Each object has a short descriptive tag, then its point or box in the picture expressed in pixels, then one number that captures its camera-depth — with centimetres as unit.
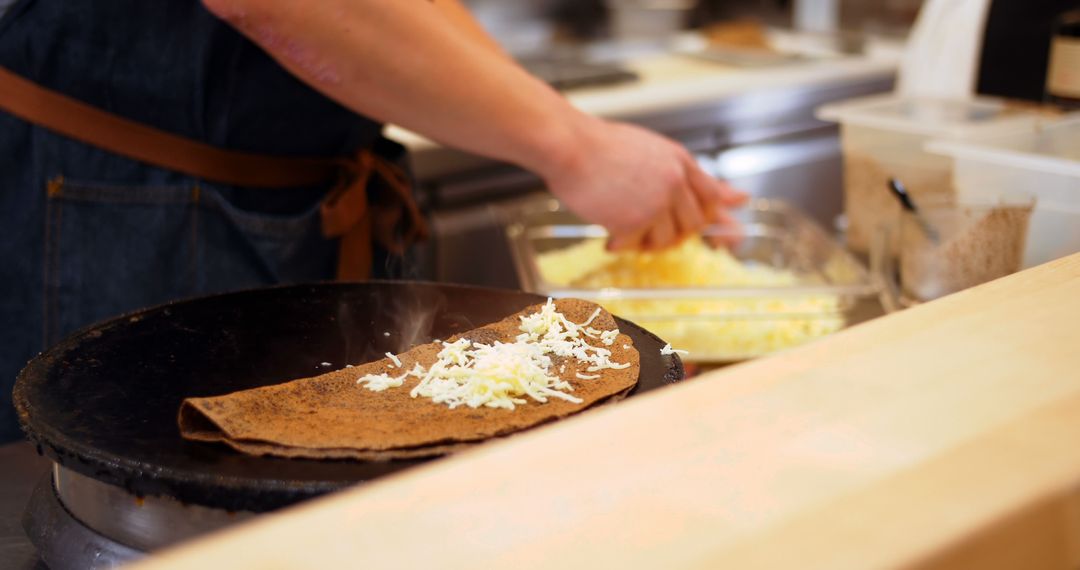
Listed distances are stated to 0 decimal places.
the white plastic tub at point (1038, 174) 116
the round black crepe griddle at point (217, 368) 64
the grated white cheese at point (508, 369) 74
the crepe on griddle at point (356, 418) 67
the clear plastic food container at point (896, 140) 138
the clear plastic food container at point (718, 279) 135
